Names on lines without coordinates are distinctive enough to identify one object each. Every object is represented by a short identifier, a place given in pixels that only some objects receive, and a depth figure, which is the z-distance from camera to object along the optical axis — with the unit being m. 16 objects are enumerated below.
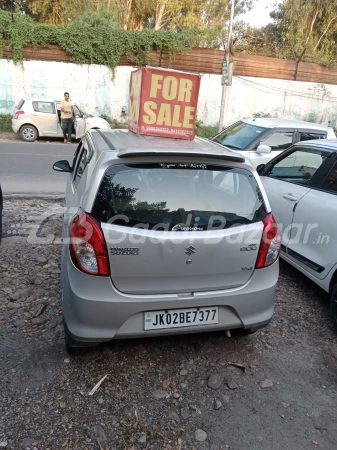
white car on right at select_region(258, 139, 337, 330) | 3.28
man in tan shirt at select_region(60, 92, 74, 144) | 12.62
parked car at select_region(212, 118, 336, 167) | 6.93
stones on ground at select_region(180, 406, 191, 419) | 2.24
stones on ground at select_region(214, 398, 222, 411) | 2.31
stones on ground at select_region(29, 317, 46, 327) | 2.98
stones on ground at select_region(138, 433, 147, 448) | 2.02
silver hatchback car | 2.22
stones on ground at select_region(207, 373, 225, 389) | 2.49
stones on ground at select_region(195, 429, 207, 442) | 2.08
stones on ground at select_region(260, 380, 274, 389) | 2.51
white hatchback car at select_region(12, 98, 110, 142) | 13.23
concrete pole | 17.14
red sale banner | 3.13
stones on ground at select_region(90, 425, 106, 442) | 2.03
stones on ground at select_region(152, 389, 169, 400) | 2.37
